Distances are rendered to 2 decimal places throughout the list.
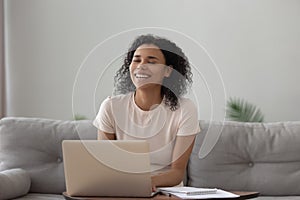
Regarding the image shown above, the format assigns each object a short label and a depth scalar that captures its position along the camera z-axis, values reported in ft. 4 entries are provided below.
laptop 9.62
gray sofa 14.23
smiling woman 10.28
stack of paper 9.50
